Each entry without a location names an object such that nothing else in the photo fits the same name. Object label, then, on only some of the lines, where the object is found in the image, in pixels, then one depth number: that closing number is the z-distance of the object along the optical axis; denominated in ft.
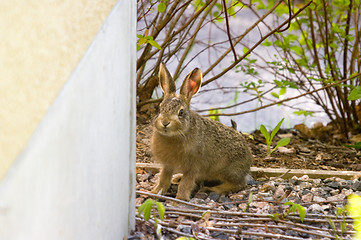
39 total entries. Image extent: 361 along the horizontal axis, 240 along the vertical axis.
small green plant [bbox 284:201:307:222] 16.84
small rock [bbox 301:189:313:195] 22.49
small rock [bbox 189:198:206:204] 22.15
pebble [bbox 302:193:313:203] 21.66
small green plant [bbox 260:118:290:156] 20.85
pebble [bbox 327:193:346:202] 21.65
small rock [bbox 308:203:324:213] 20.18
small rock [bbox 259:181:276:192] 23.25
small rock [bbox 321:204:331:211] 20.45
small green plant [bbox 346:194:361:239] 16.37
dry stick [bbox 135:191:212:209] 19.03
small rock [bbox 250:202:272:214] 19.86
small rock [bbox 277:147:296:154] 32.48
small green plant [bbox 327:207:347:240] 16.08
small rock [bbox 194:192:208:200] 23.25
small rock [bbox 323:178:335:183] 24.67
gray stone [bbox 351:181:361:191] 23.23
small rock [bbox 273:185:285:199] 22.20
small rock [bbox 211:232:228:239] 16.98
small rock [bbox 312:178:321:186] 24.40
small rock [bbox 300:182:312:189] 23.66
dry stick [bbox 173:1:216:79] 32.01
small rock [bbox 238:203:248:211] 20.89
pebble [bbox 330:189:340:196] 22.76
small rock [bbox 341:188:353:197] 22.53
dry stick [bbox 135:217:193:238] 16.45
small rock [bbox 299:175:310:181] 25.14
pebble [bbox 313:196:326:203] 21.48
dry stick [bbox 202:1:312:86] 24.31
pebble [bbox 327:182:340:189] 23.54
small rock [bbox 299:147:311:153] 33.14
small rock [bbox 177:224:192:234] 17.04
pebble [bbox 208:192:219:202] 22.88
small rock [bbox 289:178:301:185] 24.36
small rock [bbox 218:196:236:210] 21.13
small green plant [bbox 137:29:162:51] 20.34
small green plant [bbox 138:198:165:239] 14.90
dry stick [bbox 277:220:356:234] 17.60
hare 22.11
